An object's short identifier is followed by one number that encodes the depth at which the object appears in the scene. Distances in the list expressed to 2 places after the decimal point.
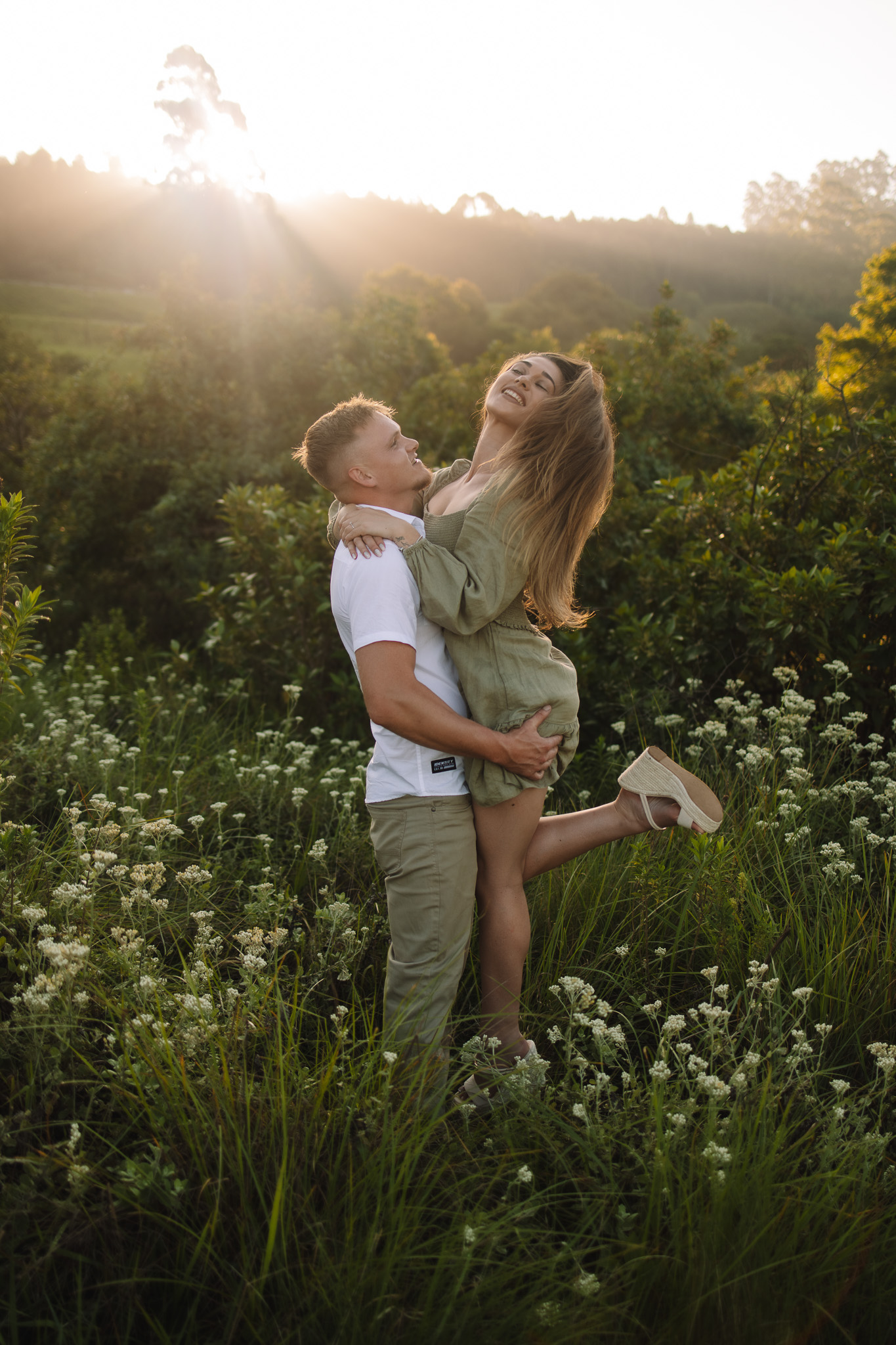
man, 2.12
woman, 2.23
